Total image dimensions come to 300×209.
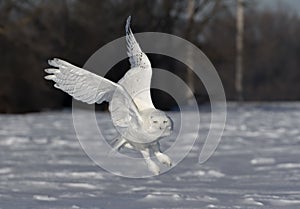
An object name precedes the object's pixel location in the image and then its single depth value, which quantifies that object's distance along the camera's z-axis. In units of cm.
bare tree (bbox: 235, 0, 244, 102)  6086
